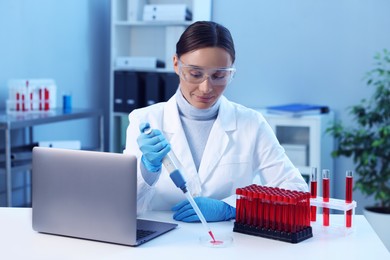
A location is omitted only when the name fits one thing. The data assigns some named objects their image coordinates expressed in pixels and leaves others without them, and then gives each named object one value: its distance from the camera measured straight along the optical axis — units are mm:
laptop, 1543
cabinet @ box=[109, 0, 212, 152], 4316
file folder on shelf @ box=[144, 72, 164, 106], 4320
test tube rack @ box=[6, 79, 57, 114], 3656
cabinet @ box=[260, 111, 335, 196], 3842
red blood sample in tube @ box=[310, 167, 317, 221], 1788
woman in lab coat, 1984
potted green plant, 3662
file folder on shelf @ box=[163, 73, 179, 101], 4248
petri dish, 1590
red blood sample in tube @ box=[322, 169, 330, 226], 1769
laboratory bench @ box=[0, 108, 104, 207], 3186
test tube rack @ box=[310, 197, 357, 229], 1742
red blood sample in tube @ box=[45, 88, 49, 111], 3818
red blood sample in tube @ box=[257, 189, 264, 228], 1688
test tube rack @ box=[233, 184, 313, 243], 1646
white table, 1515
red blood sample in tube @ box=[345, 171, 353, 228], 1758
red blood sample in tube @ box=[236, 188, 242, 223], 1732
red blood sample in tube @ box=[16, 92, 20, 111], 3648
